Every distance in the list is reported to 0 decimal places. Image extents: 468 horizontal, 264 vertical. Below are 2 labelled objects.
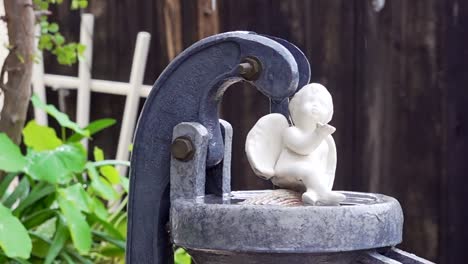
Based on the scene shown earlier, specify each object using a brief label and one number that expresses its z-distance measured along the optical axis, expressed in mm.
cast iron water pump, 2074
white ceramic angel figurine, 2276
